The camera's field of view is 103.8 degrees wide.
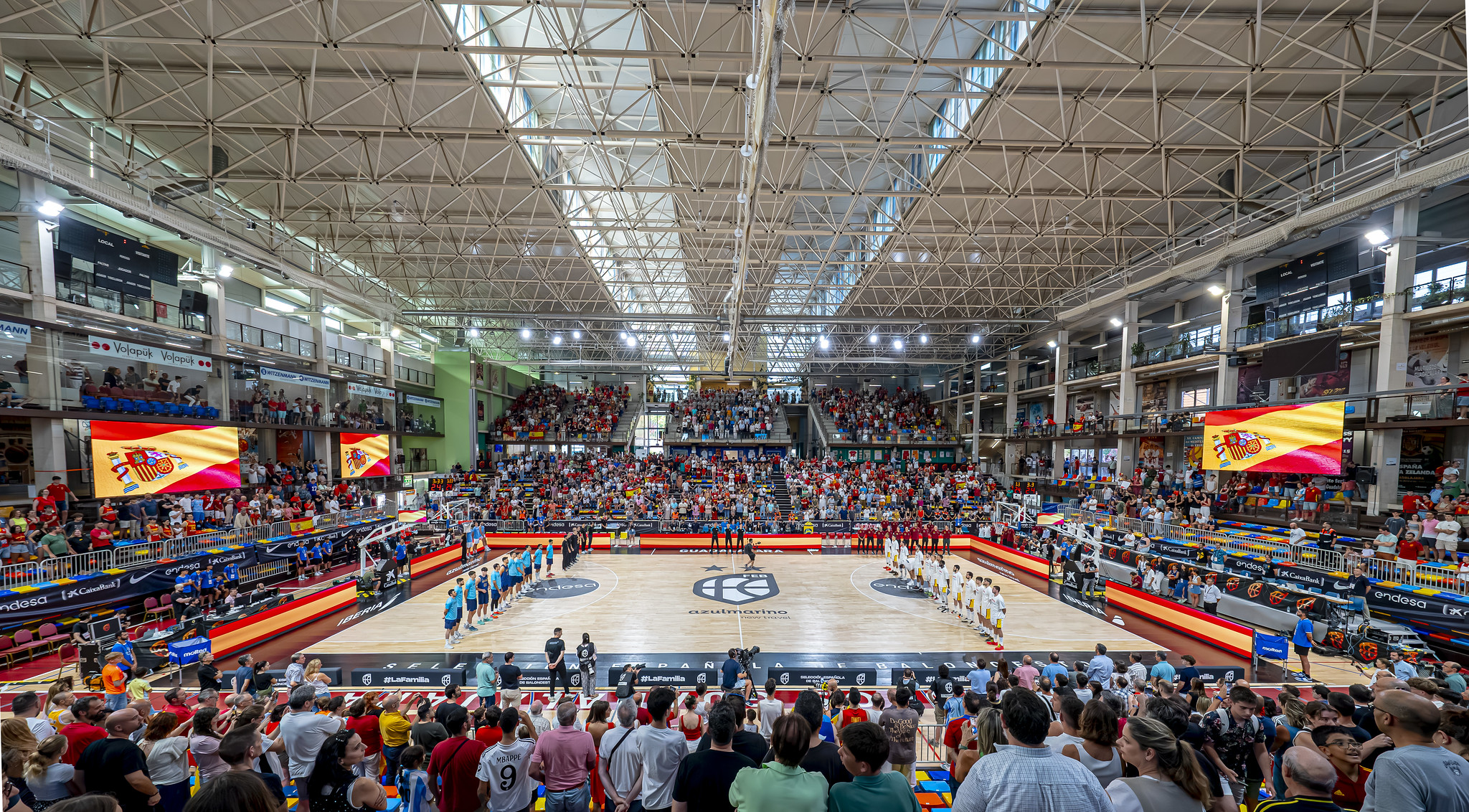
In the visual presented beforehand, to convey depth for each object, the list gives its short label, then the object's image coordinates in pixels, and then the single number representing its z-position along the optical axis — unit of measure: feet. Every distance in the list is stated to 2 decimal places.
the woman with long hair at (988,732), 12.13
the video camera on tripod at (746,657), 33.83
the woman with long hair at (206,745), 14.83
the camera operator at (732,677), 30.07
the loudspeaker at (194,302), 65.05
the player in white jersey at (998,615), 43.45
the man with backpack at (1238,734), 16.78
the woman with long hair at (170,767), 14.66
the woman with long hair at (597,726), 17.61
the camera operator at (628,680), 24.21
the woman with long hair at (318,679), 24.09
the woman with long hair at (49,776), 12.96
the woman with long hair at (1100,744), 11.39
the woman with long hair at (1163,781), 9.54
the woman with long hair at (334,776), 14.28
